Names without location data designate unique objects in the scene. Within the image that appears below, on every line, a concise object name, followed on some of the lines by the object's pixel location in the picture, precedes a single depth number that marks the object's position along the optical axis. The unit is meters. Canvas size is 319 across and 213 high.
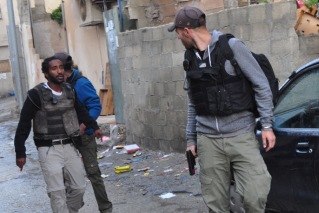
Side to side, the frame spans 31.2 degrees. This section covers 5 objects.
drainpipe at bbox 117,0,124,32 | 10.88
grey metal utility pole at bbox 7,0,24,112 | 17.45
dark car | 4.11
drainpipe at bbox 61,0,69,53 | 19.12
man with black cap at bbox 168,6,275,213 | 3.82
